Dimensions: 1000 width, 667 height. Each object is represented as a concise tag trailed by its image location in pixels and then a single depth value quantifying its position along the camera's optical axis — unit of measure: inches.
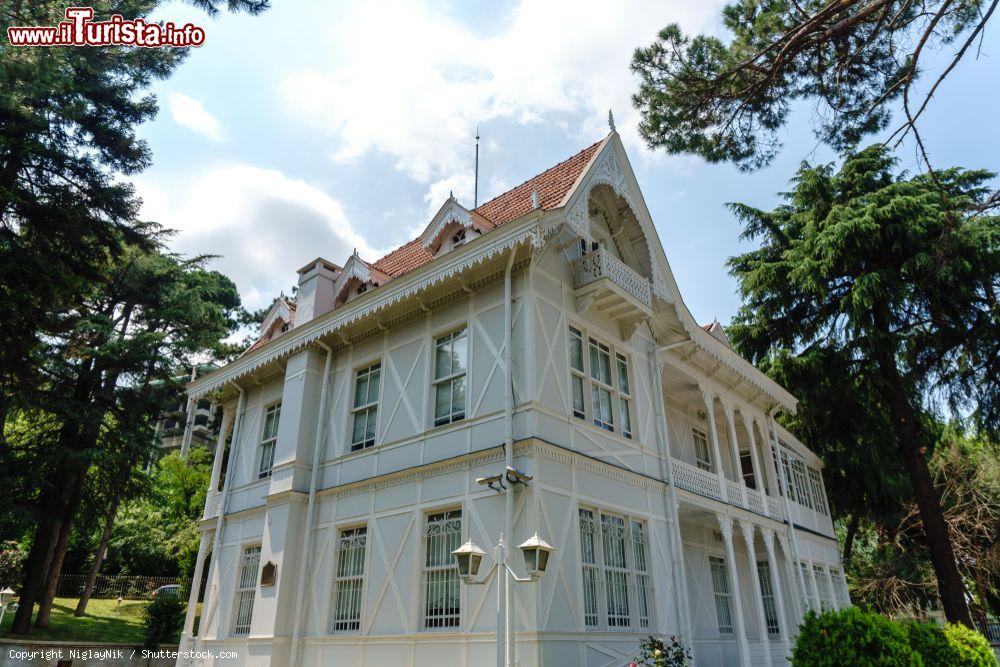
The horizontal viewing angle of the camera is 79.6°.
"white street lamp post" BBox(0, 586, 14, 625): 614.9
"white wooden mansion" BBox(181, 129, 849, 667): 410.0
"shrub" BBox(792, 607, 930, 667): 348.8
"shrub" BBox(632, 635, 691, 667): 375.2
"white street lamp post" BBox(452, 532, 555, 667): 284.8
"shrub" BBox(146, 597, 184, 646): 688.4
